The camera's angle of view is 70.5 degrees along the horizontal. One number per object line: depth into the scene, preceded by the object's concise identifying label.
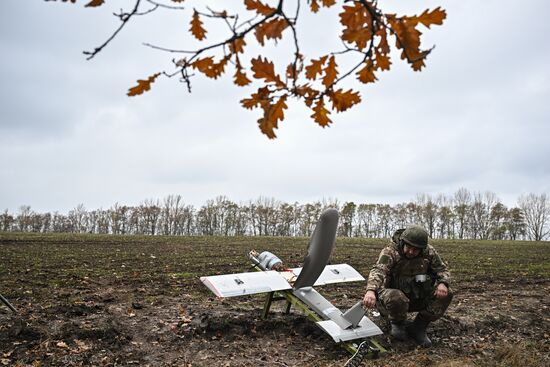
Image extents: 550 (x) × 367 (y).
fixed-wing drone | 5.45
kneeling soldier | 5.68
